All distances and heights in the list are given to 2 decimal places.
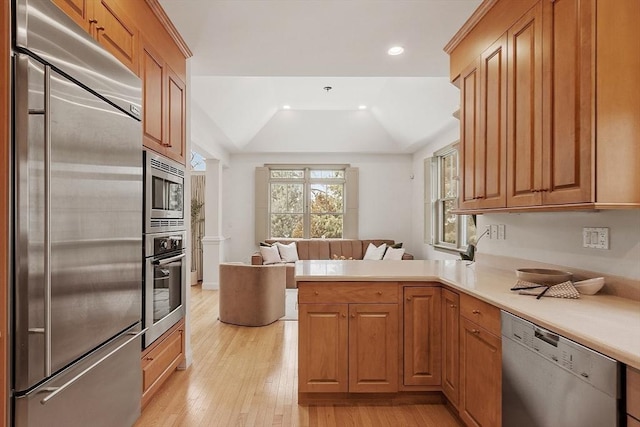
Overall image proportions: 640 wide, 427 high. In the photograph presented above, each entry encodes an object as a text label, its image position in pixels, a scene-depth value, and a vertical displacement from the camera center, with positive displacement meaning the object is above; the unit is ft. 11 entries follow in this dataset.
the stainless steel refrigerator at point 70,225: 3.65 -0.15
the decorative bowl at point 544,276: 6.38 -1.11
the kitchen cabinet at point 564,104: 4.83 +1.65
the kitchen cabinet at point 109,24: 5.13 +2.96
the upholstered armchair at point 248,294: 13.56 -3.09
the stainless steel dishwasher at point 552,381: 3.72 -1.98
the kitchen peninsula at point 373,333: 7.77 -2.55
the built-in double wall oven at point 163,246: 7.12 -0.73
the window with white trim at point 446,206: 16.88 +0.42
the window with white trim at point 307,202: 24.32 +0.76
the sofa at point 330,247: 22.57 -2.13
